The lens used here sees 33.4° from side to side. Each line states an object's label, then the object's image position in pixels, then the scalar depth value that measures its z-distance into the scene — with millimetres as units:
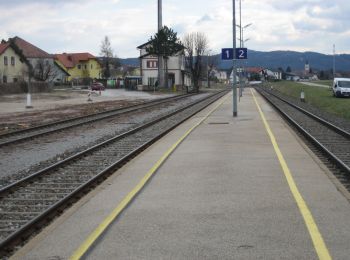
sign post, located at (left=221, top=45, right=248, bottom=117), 29016
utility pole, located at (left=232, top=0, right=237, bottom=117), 28642
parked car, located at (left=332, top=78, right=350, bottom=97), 51188
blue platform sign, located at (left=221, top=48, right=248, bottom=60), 29172
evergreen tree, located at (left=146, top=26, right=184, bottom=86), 93125
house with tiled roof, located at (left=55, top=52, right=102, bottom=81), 157050
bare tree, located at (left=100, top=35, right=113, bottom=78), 158000
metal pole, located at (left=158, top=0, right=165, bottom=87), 86725
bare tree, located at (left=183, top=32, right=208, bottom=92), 103388
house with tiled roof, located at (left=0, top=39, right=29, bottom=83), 91438
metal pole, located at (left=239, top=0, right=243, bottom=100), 57119
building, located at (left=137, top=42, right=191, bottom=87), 112750
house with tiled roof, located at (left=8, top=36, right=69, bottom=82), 103562
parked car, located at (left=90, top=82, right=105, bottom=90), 85825
